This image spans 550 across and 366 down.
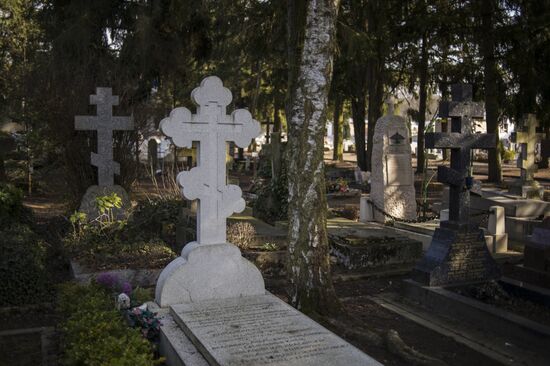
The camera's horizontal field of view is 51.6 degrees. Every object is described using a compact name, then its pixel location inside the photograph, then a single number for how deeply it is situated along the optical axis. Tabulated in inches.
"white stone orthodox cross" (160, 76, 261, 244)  217.2
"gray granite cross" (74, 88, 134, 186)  422.3
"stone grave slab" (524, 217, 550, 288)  294.5
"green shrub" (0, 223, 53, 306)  262.2
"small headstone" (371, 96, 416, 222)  489.7
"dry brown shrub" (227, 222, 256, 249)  355.6
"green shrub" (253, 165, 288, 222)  462.0
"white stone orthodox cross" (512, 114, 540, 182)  603.5
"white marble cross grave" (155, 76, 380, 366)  188.4
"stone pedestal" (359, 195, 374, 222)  490.3
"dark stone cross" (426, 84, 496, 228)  303.1
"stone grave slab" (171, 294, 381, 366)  161.5
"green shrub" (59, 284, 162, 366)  156.5
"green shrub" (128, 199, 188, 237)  408.2
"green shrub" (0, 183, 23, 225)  398.3
